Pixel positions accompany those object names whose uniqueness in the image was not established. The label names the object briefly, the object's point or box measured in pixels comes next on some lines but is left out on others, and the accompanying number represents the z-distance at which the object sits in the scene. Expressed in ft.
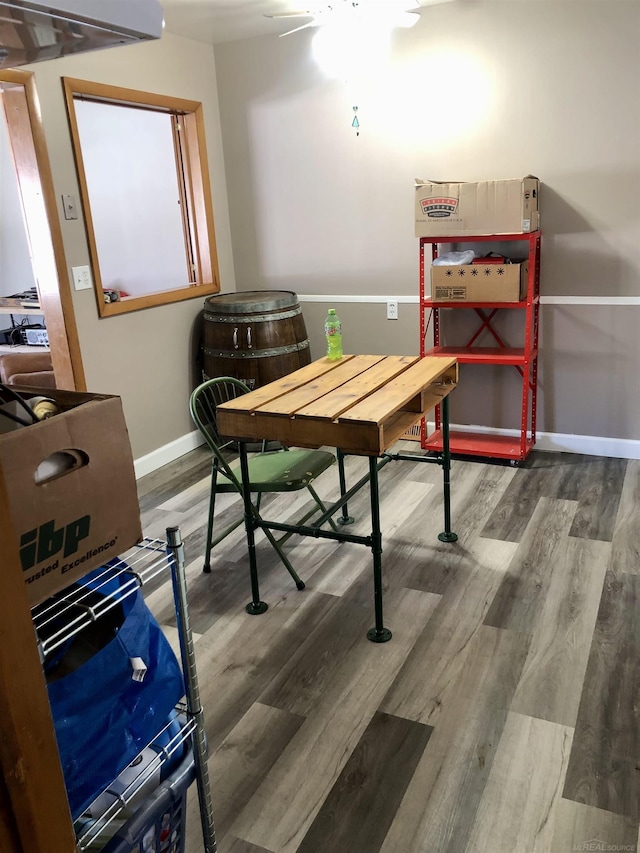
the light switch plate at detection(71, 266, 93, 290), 10.77
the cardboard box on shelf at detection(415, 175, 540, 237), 10.43
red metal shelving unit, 11.09
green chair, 8.04
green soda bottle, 8.83
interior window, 13.07
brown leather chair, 13.35
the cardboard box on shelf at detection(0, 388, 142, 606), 3.02
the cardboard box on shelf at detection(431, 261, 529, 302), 10.80
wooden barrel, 12.26
